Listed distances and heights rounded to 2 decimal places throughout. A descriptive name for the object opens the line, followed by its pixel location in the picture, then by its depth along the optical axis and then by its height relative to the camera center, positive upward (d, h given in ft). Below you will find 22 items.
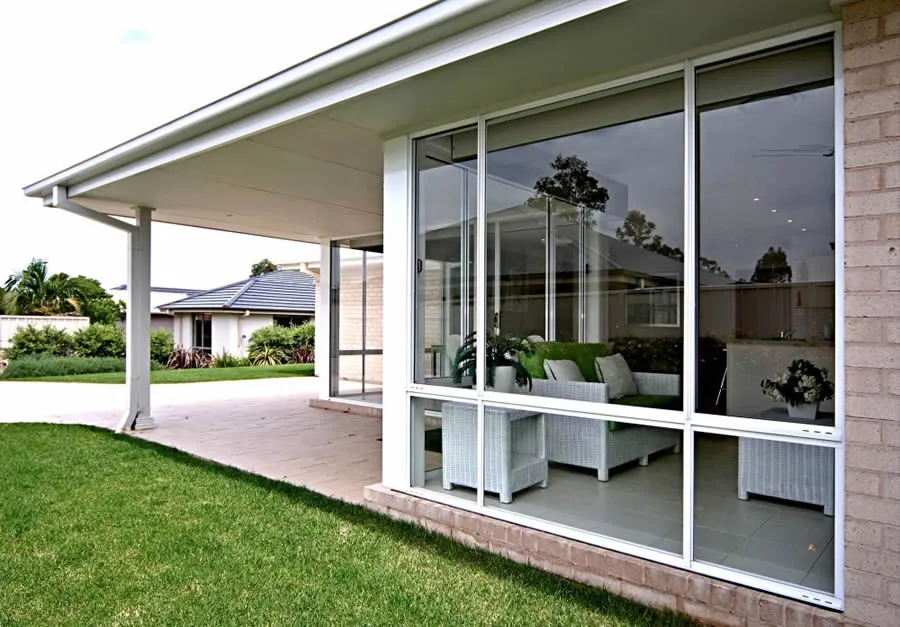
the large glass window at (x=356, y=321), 30.94 -0.44
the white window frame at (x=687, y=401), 8.73 -1.66
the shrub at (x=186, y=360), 63.21 -4.81
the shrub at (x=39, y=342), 59.36 -2.88
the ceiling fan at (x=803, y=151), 9.23 +2.48
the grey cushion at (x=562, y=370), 12.26 -1.12
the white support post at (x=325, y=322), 32.04 -0.52
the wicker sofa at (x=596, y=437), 11.21 -2.34
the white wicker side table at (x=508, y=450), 12.75 -2.80
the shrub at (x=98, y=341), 61.52 -2.86
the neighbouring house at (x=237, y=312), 76.69 +0.04
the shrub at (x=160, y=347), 63.26 -3.47
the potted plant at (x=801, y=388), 9.13 -1.14
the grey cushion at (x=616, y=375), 11.44 -1.18
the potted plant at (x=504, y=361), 12.79 -0.99
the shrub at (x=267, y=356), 66.08 -4.58
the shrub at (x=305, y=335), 68.64 -2.46
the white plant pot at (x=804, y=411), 9.03 -1.43
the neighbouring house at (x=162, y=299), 95.04 +2.40
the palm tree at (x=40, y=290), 94.32 +3.48
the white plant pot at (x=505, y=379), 12.78 -1.35
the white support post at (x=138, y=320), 24.40 -0.31
